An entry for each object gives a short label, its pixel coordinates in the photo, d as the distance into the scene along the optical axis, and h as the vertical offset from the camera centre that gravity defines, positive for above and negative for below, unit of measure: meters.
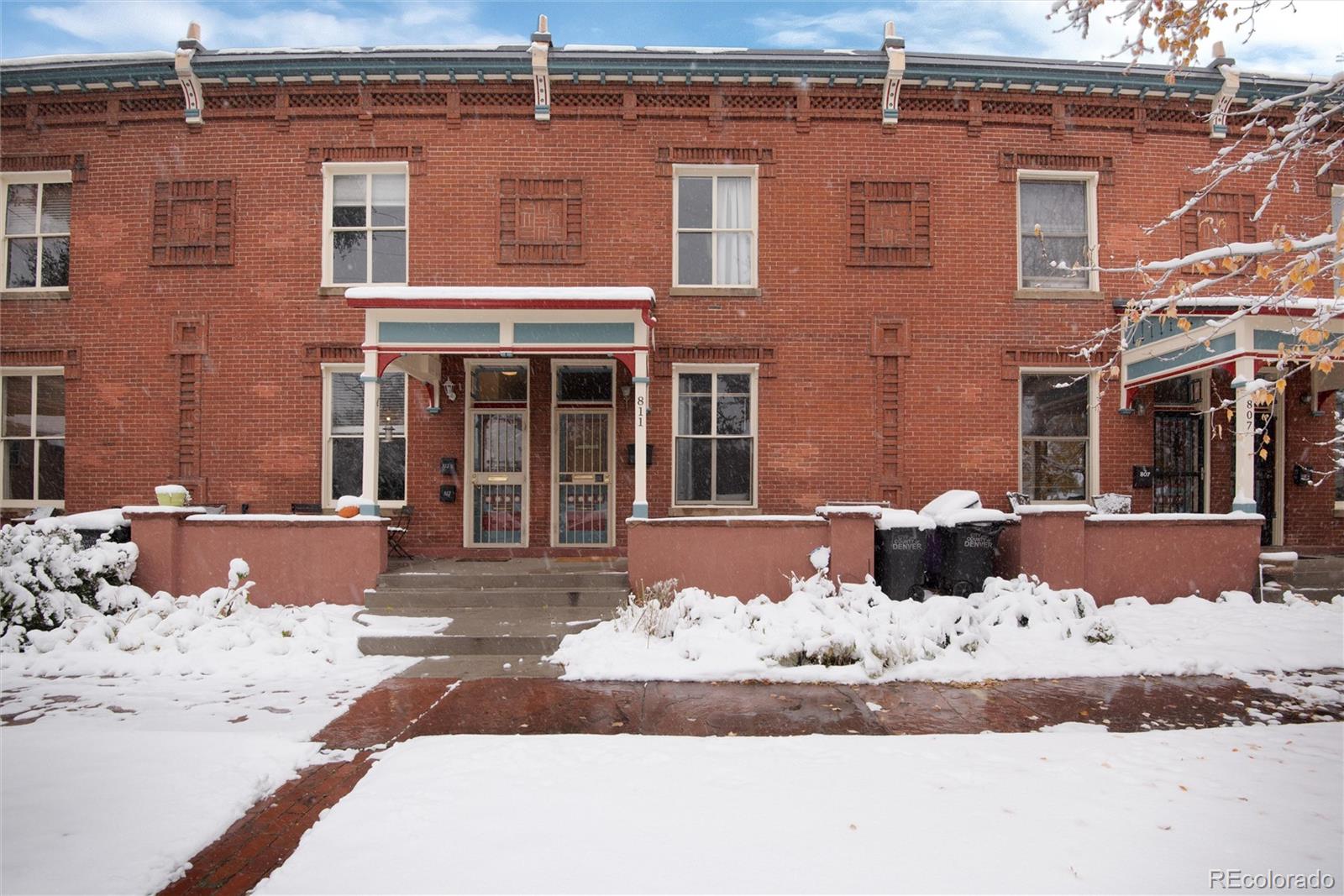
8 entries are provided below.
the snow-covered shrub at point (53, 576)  7.31 -1.39
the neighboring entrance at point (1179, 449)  11.45 +0.13
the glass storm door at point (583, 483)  11.09 -0.47
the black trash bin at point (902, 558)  8.70 -1.23
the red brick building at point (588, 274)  10.95 +2.69
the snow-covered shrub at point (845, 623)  6.89 -1.73
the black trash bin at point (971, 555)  8.95 -1.22
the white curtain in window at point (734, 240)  11.28 +3.28
